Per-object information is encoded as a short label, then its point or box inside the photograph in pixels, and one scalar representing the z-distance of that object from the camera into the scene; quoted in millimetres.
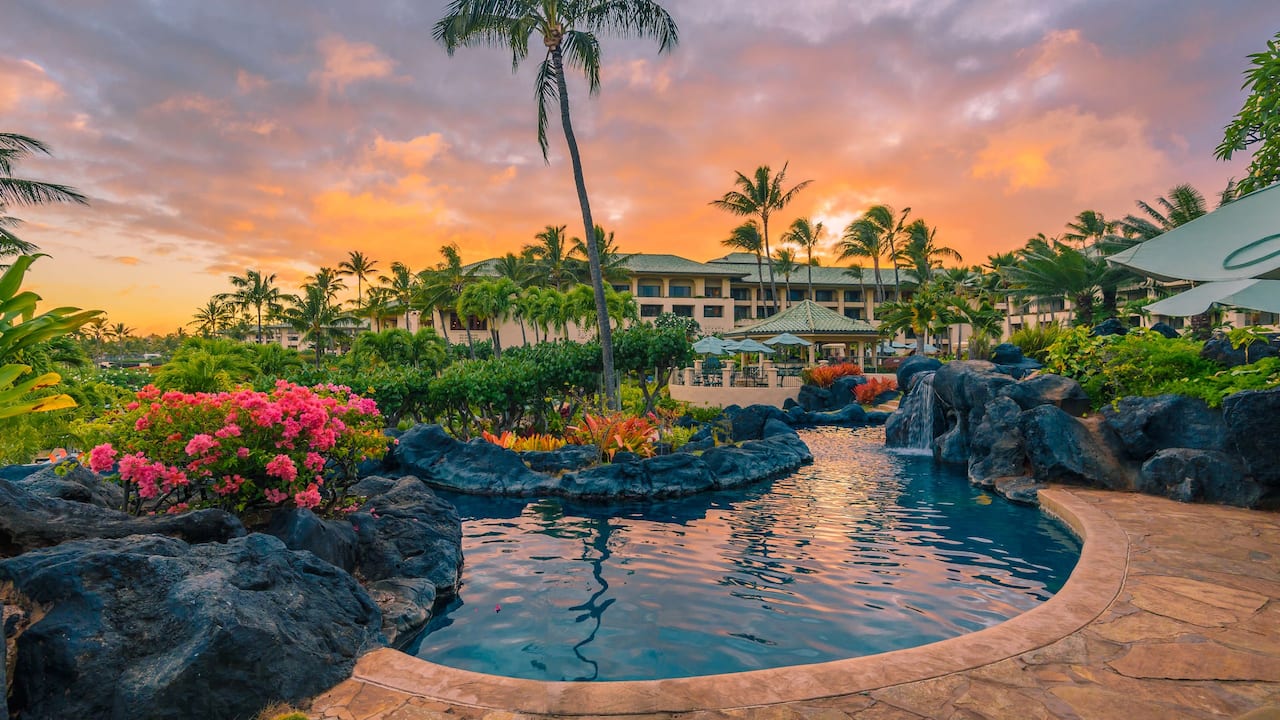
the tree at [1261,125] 9031
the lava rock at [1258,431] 7629
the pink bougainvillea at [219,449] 5812
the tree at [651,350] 17031
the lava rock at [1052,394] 11812
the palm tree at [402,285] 51906
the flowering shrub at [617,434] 13789
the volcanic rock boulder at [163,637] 3418
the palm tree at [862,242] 50688
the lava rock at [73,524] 4637
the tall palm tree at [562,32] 16266
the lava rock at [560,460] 12977
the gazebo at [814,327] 34875
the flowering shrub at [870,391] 27094
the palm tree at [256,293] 61062
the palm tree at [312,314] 51000
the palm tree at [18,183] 23172
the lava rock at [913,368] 21938
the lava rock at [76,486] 5758
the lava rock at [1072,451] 9688
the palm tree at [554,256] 49531
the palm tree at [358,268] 64312
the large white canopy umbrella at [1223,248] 5102
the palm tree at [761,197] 47969
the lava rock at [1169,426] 9305
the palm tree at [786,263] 55444
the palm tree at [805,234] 55969
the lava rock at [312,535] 5652
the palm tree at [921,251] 53844
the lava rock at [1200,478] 8078
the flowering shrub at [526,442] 14320
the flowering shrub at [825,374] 29219
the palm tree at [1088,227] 53188
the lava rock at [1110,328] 15742
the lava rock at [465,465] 11727
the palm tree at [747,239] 52875
